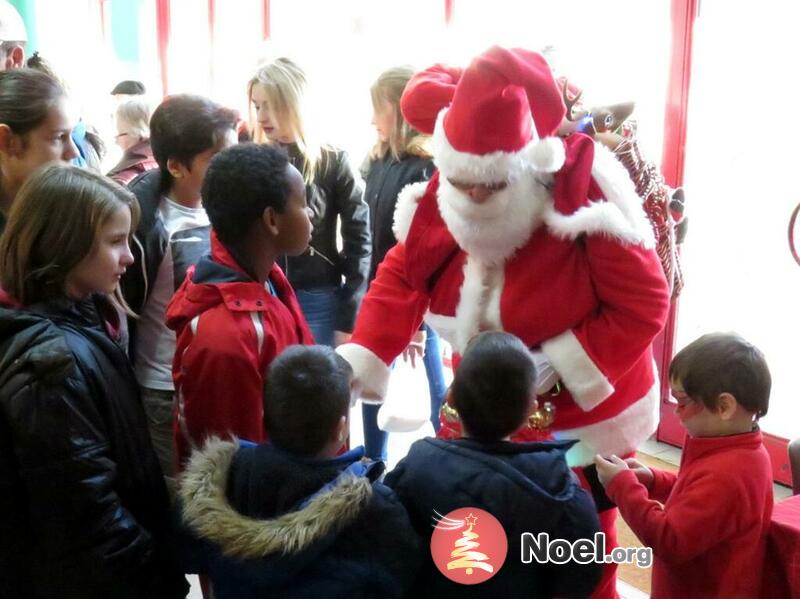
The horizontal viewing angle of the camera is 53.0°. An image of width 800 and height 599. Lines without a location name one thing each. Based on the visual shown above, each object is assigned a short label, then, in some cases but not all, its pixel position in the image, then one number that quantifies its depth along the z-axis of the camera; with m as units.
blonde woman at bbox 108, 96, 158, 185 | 3.44
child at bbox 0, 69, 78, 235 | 1.67
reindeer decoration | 1.74
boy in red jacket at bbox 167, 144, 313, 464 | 1.38
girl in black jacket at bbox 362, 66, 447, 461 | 2.60
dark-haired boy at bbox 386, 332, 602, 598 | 1.16
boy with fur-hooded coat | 1.11
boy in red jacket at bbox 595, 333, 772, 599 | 1.35
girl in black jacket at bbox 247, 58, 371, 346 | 2.36
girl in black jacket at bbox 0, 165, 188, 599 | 1.18
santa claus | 1.38
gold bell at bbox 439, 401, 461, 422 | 1.52
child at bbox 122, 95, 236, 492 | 1.76
